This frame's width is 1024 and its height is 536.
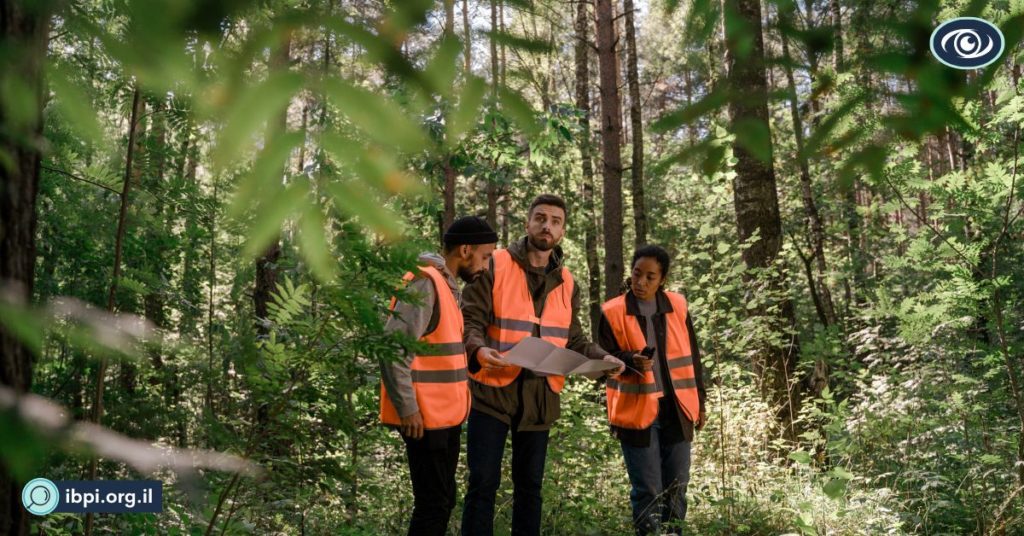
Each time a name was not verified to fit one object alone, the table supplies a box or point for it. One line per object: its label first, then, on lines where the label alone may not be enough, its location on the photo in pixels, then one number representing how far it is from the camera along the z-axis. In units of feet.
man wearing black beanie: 11.94
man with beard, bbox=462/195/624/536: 13.56
